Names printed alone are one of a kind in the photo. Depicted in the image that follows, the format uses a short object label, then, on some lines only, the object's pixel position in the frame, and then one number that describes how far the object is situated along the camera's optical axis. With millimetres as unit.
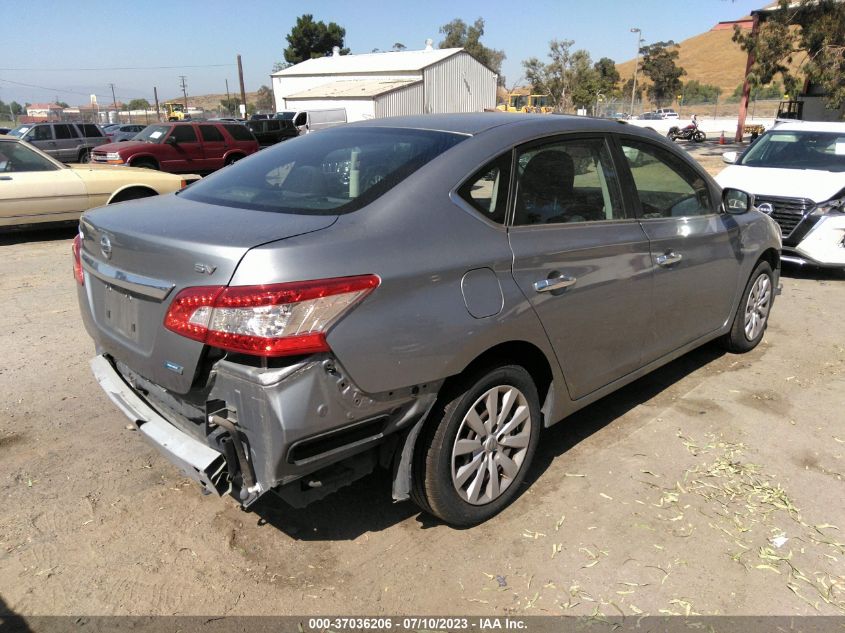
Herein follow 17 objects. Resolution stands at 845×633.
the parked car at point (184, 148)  16469
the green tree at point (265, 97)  100238
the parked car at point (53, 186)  8977
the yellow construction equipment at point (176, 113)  60594
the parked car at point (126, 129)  31472
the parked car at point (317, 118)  27891
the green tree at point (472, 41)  83250
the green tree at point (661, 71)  80312
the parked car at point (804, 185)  7156
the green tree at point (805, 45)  19344
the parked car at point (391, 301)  2223
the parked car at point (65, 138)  21673
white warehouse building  42344
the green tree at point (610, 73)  63794
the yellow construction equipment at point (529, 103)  41250
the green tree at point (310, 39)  69938
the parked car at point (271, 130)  24828
